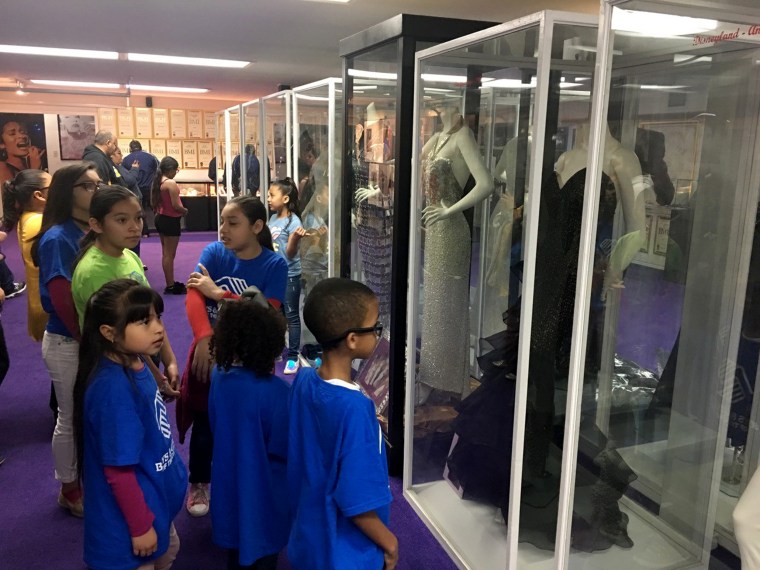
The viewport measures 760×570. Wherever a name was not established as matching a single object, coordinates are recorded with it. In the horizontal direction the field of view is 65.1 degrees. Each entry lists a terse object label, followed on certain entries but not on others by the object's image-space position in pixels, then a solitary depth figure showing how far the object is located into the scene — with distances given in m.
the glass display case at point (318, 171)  3.70
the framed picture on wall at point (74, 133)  11.38
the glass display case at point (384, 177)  2.49
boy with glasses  1.33
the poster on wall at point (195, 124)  11.74
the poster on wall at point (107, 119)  11.30
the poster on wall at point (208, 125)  11.89
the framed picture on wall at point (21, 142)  11.17
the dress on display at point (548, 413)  1.93
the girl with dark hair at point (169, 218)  6.57
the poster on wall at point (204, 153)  11.87
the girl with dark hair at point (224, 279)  2.26
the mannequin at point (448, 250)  2.49
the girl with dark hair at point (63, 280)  2.31
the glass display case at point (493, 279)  1.90
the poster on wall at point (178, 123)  11.63
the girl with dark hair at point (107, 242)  2.15
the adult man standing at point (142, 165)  8.71
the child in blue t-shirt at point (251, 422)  1.75
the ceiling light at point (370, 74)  2.79
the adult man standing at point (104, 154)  5.73
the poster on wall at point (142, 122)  11.38
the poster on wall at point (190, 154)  11.75
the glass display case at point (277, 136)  4.44
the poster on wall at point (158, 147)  11.53
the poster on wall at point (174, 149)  11.63
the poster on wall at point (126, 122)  11.31
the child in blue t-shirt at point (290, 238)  4.06
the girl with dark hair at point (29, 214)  2.94
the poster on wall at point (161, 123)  11.50
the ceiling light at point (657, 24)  1.51
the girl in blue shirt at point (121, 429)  1.62
